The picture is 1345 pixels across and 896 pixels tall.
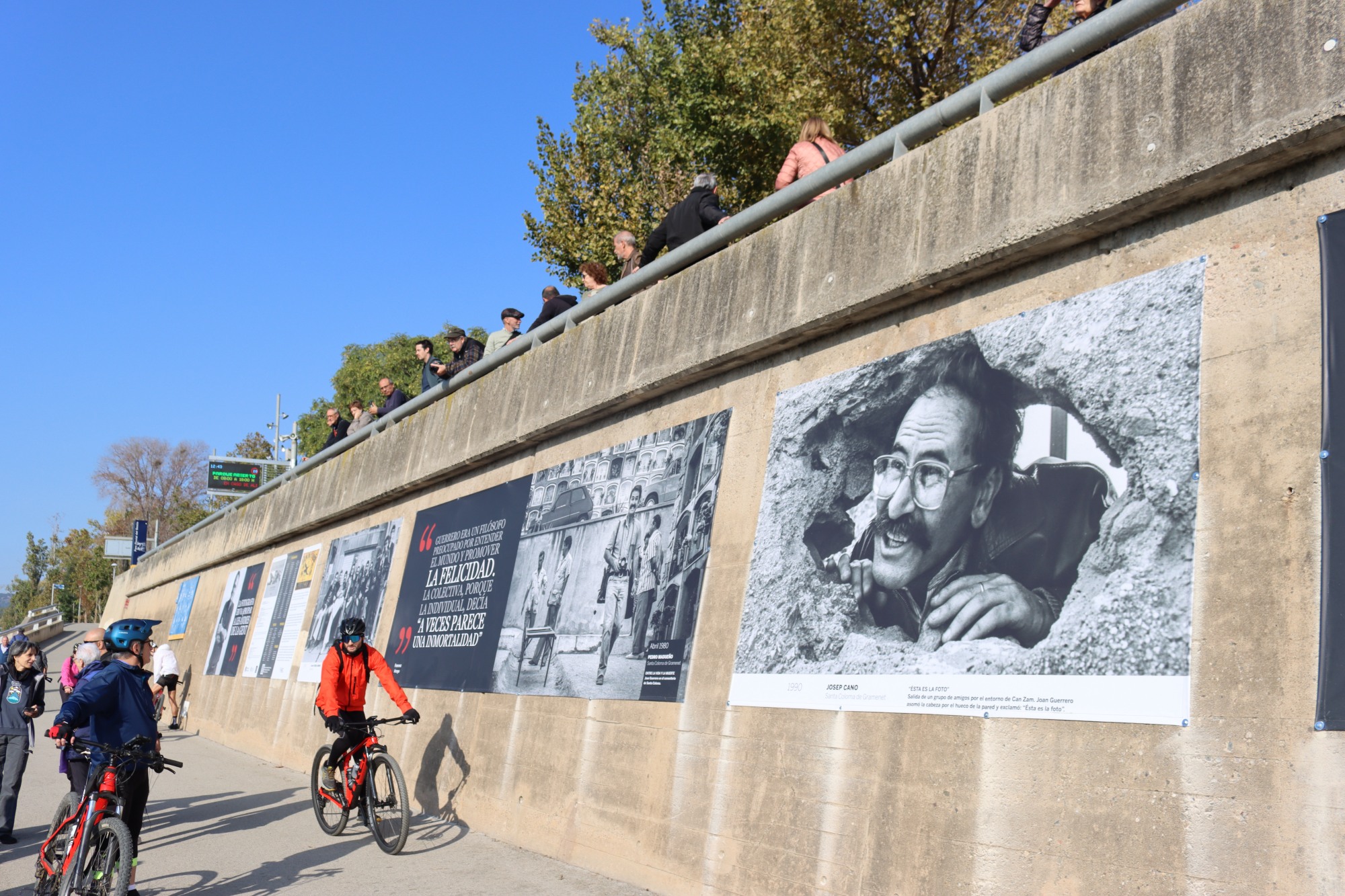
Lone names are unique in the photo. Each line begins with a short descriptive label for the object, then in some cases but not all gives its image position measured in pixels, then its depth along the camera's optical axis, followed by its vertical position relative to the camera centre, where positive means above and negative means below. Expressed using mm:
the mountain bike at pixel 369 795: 8992 -1013
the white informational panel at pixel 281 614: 17312 +730
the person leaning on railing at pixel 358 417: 18906 +4315
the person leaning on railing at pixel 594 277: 11609 +4406
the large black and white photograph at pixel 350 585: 14258 +1135
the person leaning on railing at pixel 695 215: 9562 +4300
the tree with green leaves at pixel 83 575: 93000 +4547
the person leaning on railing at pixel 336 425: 20672 +4550
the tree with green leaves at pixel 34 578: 117000 +4533
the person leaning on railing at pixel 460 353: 15023 +4476
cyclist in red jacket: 9742 -76
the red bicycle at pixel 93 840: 6493 -1222
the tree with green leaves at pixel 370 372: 51188 +13929
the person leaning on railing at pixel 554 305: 12359 +4341
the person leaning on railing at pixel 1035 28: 7348 +4836
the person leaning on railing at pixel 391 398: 17781 +4419
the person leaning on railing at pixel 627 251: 10852 +4439
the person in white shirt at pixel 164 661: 17578 -302
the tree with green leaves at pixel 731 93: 18641 +11589
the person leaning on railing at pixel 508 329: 13938 +4467
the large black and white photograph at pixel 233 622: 20688 +589
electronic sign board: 45906 +7141
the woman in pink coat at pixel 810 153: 8398 +4364
